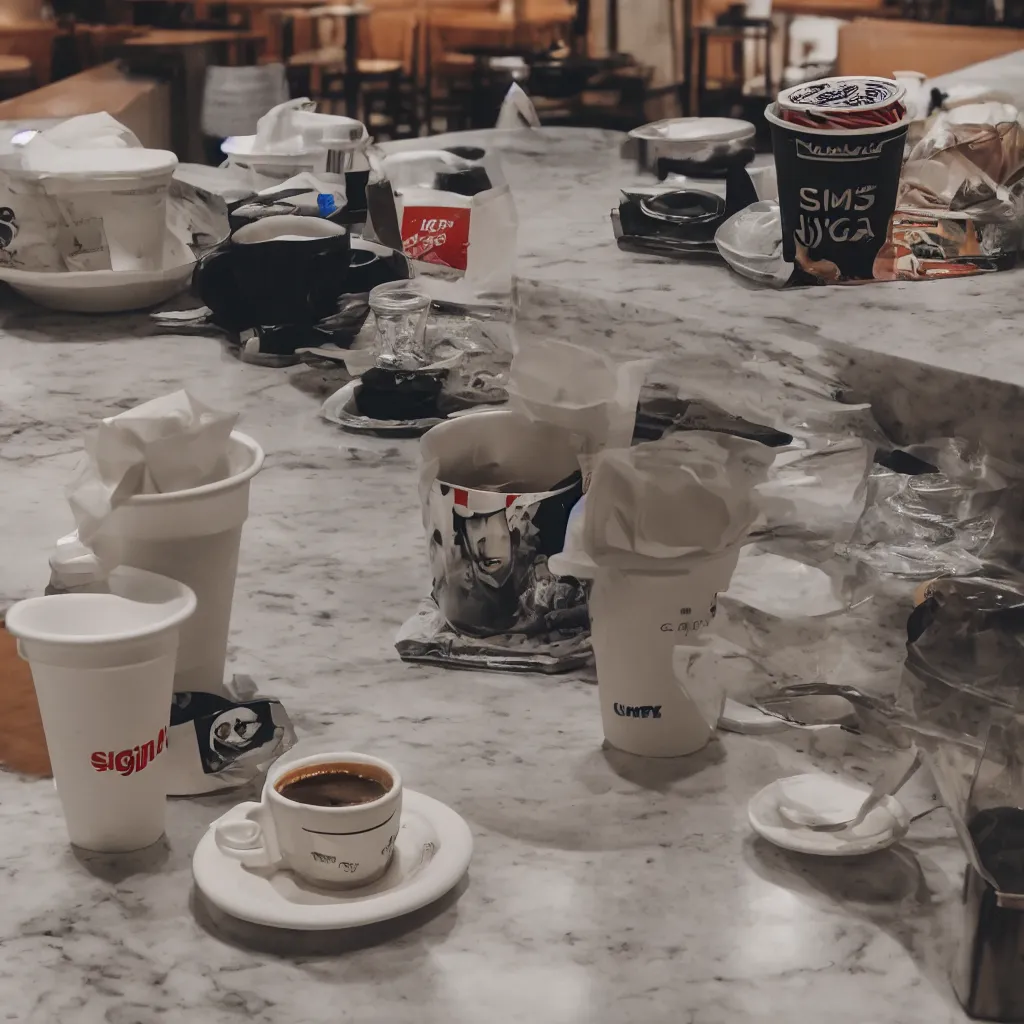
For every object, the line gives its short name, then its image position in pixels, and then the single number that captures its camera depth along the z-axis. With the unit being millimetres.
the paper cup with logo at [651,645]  838
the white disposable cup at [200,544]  807
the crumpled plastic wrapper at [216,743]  833
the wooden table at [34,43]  5055
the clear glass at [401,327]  1541
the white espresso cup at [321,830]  713
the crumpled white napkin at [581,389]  1014
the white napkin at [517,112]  2496
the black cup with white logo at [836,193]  1214
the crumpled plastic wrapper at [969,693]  655
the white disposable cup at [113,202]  1720
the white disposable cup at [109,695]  713
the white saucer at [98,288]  1810
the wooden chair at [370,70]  6016
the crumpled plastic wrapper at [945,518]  1076
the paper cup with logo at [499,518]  984
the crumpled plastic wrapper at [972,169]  1396
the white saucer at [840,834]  764
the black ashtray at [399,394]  1506
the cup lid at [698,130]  1710
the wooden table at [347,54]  6000
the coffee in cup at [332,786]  739
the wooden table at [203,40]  5230
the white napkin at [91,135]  1841
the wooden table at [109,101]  3897
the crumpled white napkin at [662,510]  826
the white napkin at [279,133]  2111
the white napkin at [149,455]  798
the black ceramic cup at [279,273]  1667
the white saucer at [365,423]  1480
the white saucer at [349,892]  702
